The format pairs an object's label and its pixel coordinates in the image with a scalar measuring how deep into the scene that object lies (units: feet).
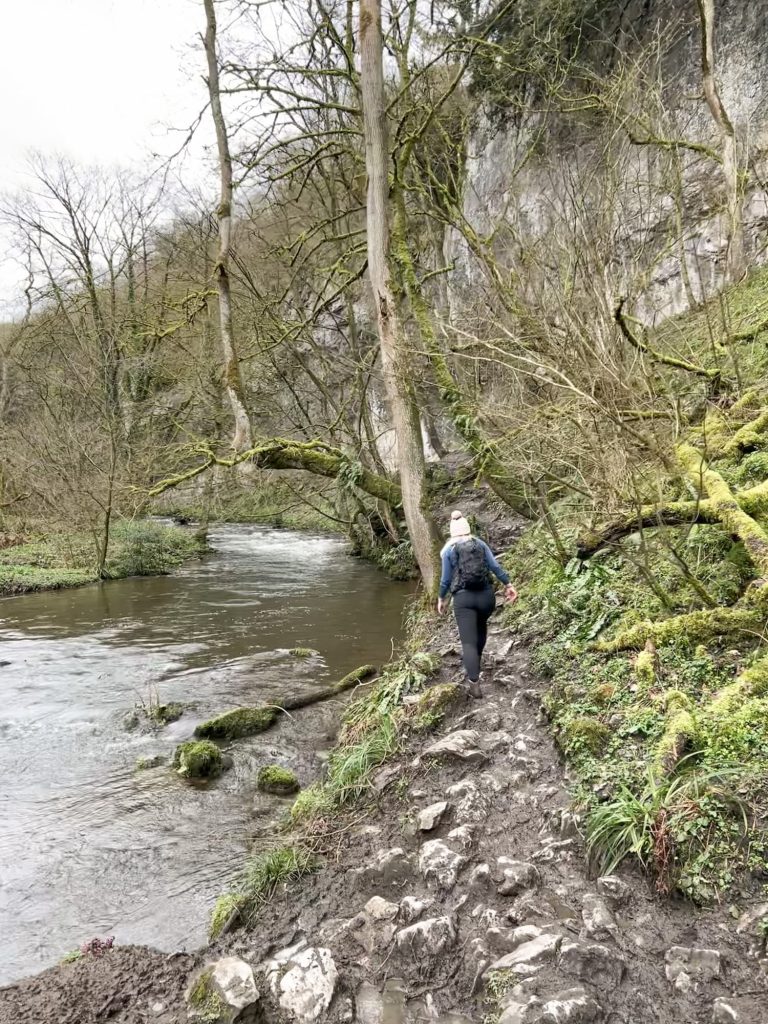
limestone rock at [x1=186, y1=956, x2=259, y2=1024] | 10.23
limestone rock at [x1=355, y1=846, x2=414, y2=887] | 12.78
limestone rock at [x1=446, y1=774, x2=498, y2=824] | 13.79
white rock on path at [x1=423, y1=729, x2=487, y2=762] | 15.99
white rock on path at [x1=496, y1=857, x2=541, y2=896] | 11.39
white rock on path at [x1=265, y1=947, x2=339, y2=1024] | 10.07
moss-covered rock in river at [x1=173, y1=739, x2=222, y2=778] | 20.88
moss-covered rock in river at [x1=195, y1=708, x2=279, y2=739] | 23.81
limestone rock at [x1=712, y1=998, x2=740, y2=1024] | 8.08
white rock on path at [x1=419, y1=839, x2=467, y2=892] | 12.17
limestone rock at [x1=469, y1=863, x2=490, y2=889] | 11.76
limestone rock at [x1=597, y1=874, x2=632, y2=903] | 10.49
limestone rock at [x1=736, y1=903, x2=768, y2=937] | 9.12
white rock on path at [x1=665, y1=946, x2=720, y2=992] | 8.76
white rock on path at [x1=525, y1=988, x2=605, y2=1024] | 8.53
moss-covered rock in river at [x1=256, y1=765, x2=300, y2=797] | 19.67
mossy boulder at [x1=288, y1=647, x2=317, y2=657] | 33.63
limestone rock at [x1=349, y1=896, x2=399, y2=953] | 11.18
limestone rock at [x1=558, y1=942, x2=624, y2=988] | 9.17
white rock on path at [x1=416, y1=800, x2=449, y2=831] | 13.86
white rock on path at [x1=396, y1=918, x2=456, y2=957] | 10.64
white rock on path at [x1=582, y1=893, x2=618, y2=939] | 9.91
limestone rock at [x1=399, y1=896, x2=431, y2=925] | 11.43
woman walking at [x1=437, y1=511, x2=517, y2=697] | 20.26
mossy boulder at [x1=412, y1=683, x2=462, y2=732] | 18.31
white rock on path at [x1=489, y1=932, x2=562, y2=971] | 9.66
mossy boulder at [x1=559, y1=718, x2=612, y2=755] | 14.03
